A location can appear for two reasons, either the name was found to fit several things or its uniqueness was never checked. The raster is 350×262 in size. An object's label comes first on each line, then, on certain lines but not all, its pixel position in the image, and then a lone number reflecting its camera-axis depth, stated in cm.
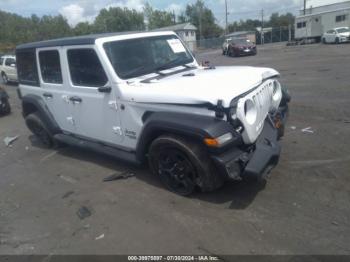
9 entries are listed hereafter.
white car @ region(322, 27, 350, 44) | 3166
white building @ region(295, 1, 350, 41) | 3831
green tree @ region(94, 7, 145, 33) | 8994
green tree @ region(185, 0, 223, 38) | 8812
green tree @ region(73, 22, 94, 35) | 8298
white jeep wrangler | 360
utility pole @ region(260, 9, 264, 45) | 5786
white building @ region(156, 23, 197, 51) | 6570
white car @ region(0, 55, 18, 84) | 1903
